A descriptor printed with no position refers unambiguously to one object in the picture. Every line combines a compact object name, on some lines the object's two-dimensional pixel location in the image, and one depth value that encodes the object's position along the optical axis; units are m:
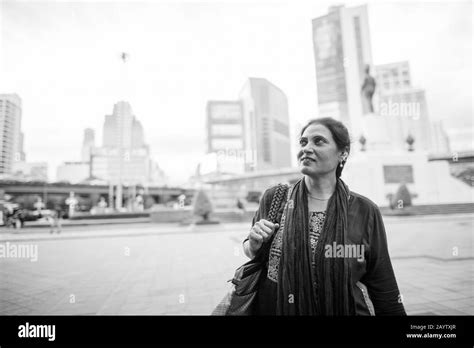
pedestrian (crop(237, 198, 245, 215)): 17.22
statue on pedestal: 16.97
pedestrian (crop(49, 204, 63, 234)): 12.10
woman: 1.37
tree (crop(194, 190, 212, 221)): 14.53
